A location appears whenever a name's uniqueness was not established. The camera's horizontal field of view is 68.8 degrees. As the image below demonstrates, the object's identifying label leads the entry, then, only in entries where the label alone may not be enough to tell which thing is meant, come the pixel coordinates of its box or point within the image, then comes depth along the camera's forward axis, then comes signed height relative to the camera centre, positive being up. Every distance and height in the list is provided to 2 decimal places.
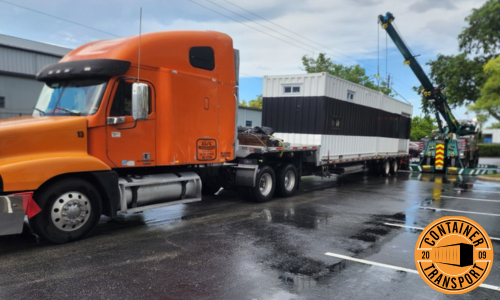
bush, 44.59 -0.44
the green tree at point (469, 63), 25.41 +6.37
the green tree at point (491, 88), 18.61 +3.09
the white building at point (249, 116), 32.88 +1.94
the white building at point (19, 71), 16.02 +2.54
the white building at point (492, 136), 73.25 +2.18
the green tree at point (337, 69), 41.50 +8.30
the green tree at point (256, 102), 63.58 +6.20
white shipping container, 11.29 +0.92
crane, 18.44 +0.13
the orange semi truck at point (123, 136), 5.25 -0.07
